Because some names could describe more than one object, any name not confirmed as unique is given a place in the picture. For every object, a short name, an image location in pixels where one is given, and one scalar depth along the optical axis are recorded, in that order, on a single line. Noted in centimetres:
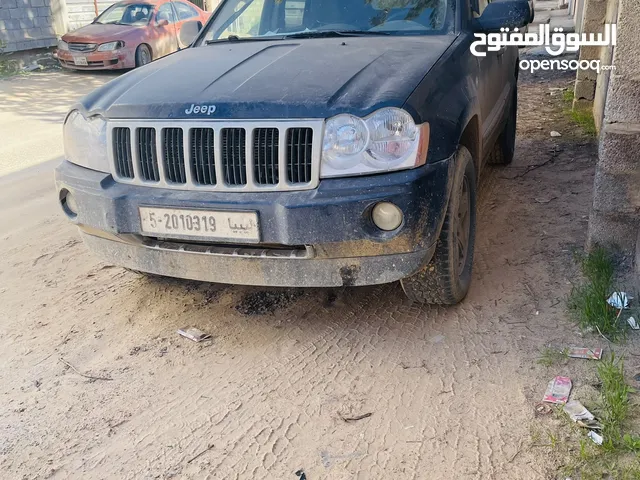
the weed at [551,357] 305
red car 1304
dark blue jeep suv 290
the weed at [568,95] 877
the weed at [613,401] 250
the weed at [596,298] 326
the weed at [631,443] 243
